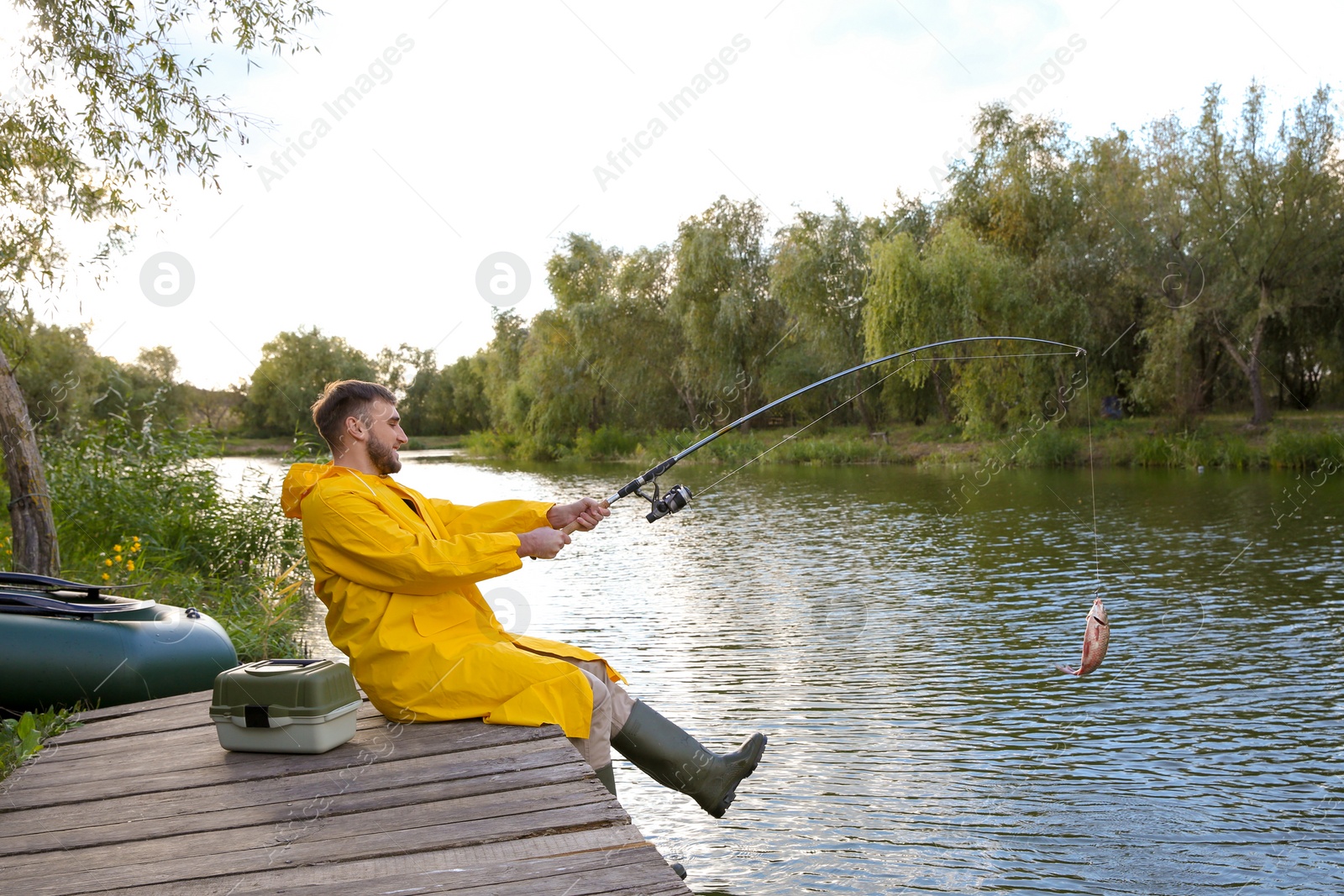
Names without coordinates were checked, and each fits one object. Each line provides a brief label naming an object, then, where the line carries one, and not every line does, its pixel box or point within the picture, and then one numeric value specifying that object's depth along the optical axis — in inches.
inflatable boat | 164.1
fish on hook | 173.2
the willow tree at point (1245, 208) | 868.0
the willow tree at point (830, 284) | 1067.9
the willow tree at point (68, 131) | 254.1
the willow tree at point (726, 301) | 1171.9
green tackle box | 122.4
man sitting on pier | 122.3
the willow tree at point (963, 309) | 892.6
